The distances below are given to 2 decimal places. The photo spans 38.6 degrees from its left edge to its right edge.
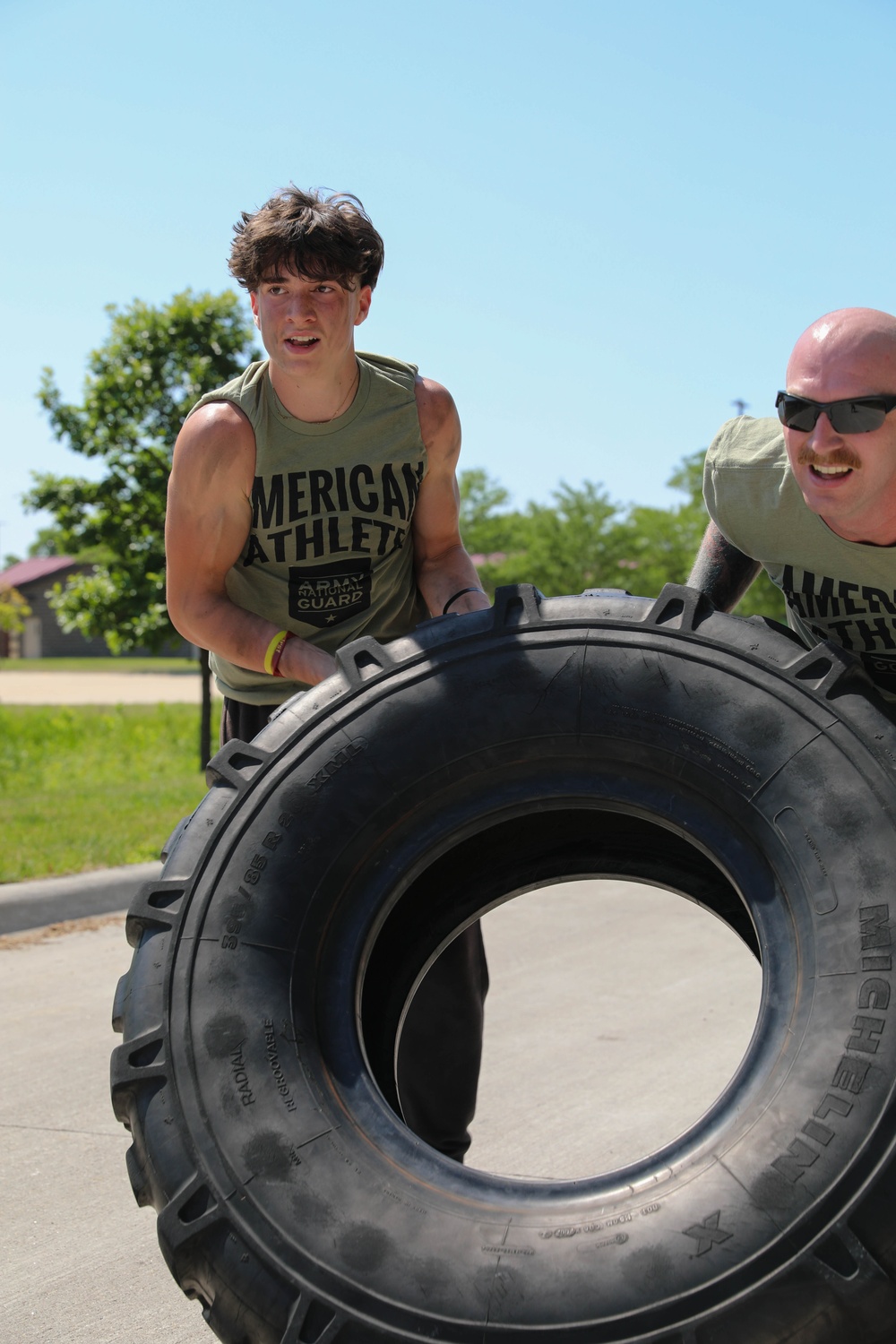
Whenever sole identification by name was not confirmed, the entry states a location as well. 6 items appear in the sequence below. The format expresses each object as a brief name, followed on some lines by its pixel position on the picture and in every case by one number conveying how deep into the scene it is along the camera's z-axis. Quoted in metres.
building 75.56
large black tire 1.71
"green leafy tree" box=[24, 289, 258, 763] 13.91
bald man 2.33
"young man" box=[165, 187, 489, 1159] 2.82
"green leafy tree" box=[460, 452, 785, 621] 33.12
